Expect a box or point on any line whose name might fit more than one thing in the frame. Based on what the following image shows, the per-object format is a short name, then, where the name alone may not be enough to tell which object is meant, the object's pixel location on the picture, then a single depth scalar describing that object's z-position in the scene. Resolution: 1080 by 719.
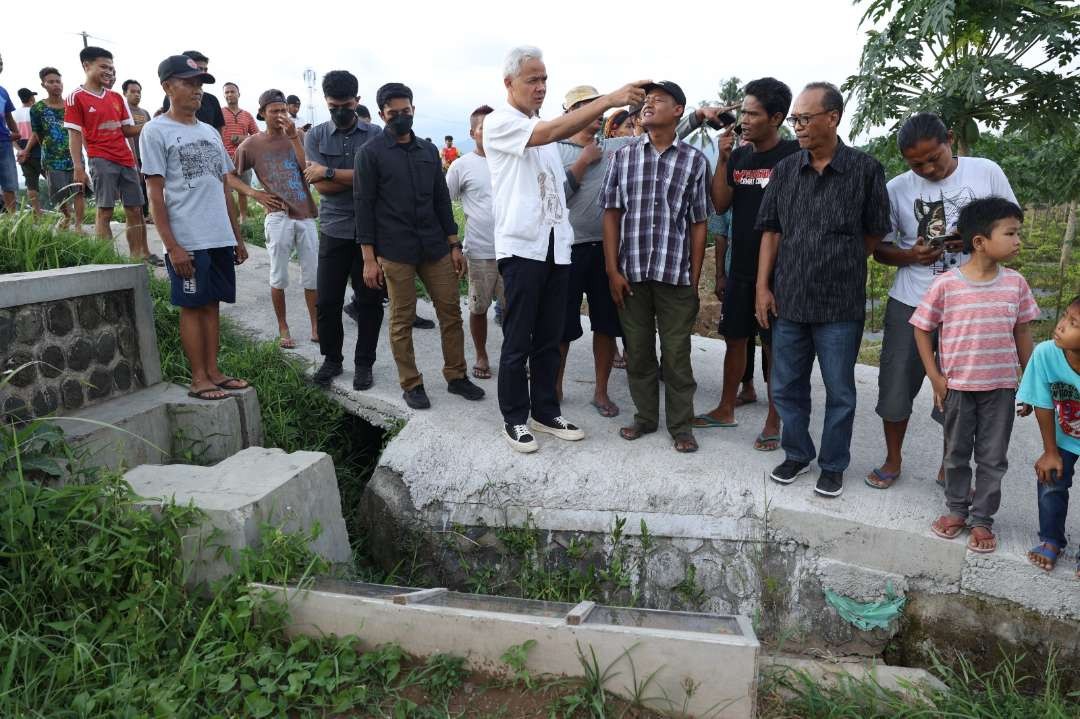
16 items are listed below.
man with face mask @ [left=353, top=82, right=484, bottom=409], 4.25
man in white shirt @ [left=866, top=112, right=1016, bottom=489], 3.22
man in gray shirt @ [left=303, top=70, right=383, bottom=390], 4.71
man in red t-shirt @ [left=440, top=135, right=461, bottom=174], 16.33
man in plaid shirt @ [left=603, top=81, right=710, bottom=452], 3.76
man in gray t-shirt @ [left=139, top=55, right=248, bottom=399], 3.91
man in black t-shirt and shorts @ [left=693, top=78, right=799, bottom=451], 3.67
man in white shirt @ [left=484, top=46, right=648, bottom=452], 3.53
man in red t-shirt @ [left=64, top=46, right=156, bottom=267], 6.03
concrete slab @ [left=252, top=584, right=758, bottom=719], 2.51
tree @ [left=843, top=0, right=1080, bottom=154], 6.41
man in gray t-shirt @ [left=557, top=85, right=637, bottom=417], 4.39
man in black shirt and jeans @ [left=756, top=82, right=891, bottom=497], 3.27
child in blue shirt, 2.82
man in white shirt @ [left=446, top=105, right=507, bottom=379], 4.91
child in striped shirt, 2.94
